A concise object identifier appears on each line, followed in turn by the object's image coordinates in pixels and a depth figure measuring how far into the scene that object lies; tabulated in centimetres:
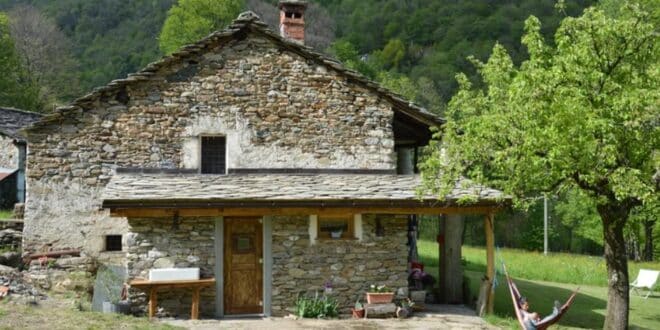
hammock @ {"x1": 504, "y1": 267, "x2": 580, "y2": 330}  936
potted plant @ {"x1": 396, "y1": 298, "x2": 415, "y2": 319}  1153
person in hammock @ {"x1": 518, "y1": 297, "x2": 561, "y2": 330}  930
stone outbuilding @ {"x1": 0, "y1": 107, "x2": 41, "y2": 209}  2361
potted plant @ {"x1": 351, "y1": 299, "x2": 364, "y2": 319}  1151
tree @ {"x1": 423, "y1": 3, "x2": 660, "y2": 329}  900
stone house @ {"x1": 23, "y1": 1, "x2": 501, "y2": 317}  1130
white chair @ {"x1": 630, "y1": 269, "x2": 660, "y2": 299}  1627
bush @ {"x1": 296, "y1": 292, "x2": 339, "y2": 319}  1136
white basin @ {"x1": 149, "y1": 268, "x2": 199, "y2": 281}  1071
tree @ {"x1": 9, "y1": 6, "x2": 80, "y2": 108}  4119
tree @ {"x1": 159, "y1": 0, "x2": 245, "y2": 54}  4350
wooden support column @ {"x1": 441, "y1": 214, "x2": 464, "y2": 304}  1344
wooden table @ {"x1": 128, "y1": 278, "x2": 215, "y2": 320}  1061
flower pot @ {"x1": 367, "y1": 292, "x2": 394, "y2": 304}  1157
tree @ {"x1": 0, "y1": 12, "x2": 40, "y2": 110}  3538
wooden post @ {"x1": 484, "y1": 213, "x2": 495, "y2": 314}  1191
